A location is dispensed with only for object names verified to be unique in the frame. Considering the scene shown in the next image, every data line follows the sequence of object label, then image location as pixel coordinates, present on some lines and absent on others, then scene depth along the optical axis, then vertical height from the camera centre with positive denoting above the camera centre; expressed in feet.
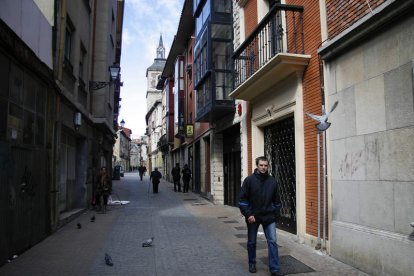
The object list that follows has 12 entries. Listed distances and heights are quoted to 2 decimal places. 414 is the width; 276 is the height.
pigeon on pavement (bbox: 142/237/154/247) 26.71 -4.73
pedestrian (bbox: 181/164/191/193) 77.89 -1.14
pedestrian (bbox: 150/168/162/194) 76.77 -1.92
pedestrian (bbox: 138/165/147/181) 134.33 -0.08
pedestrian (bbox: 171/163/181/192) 81.71 -1.28
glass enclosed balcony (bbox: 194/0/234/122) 48.26 +13.35
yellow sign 77.10 +7.36
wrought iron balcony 28.66 +10.22
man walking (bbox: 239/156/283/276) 19.51 -1.82
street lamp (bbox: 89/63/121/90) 52.11 +11.04
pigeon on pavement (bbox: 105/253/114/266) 21.73 -4.77
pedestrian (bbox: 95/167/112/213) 46.70 -2.16
